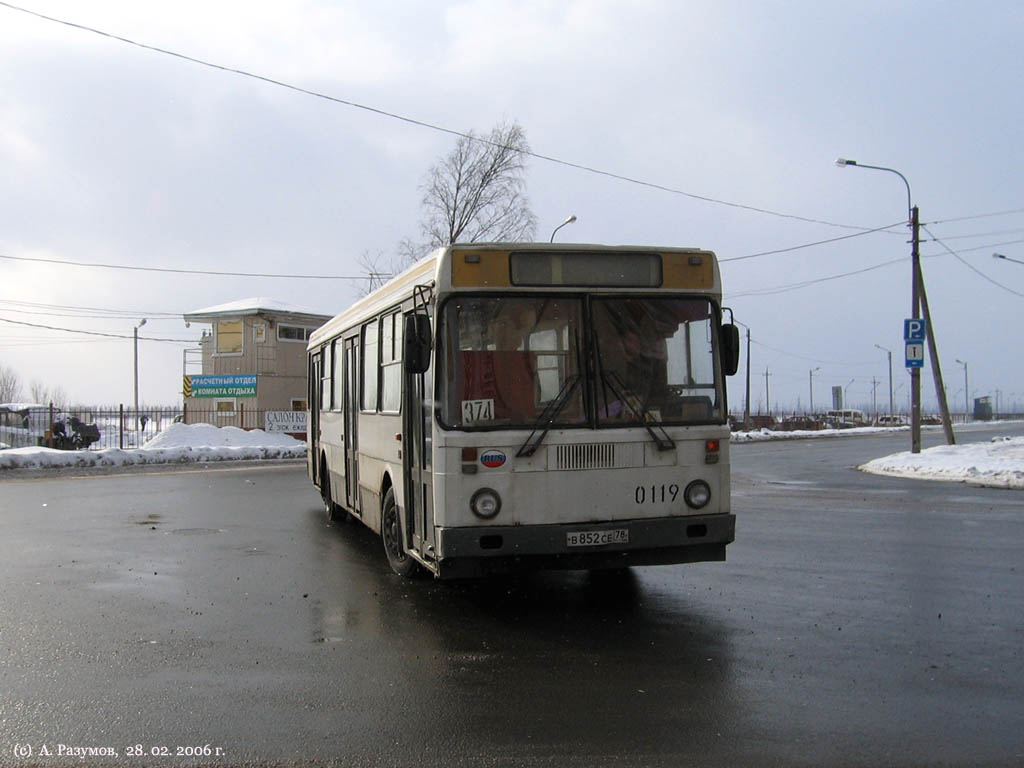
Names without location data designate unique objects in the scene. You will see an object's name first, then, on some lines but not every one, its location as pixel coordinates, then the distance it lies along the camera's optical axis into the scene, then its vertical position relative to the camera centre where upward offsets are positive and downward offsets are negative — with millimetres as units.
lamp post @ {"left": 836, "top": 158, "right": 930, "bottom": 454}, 26828 +2951
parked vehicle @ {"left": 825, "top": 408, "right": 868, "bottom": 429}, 83688 -1311
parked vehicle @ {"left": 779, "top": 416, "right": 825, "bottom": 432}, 72050 -1378
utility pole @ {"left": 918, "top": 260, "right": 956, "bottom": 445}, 26703 +951
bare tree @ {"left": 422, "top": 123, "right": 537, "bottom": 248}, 49438 +11803
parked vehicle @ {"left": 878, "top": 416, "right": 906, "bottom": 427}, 85475 -1756
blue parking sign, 25969 +2096
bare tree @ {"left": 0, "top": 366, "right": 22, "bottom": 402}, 95331 +3408
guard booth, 40562 +2385
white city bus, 7039 +35
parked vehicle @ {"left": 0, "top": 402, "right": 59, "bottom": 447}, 37062 -197
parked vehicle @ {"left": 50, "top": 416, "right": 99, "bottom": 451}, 34719 -470
